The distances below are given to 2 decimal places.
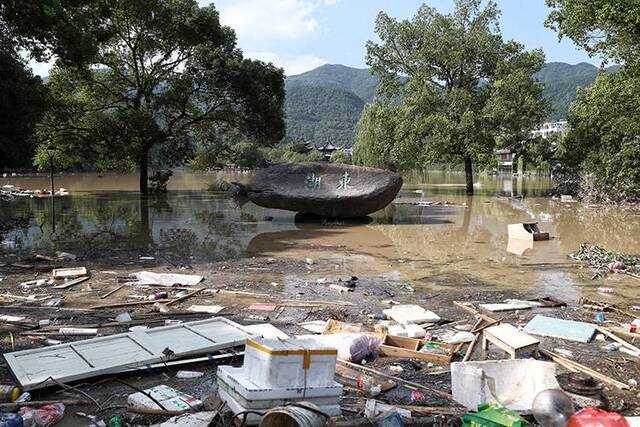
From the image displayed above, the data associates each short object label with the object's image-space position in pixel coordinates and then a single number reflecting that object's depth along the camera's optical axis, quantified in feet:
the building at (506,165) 222.60
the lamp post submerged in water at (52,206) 54.49
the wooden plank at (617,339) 19.39
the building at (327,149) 282.75
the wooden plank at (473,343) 18.46
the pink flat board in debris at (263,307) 24.81
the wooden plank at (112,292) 26.78
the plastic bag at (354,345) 18.03
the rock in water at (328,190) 58.85
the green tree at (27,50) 50.67
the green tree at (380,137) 105.29
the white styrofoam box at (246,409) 12.35
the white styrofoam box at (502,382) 14.30
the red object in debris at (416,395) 15.23
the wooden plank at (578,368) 16.31
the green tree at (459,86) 92.22
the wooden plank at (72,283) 28.73
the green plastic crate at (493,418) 11.48
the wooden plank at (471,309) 22.91
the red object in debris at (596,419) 11.13
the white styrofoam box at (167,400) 14.07
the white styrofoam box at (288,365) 12.68
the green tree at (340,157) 196.01
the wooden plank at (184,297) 25.50
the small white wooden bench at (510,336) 17.77
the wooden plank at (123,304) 24.56
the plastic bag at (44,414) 13.08
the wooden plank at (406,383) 15.49
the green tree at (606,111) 49.49
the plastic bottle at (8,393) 14.35
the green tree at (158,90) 84.74
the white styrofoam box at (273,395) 12.46
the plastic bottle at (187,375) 16.61
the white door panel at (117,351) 15.79
